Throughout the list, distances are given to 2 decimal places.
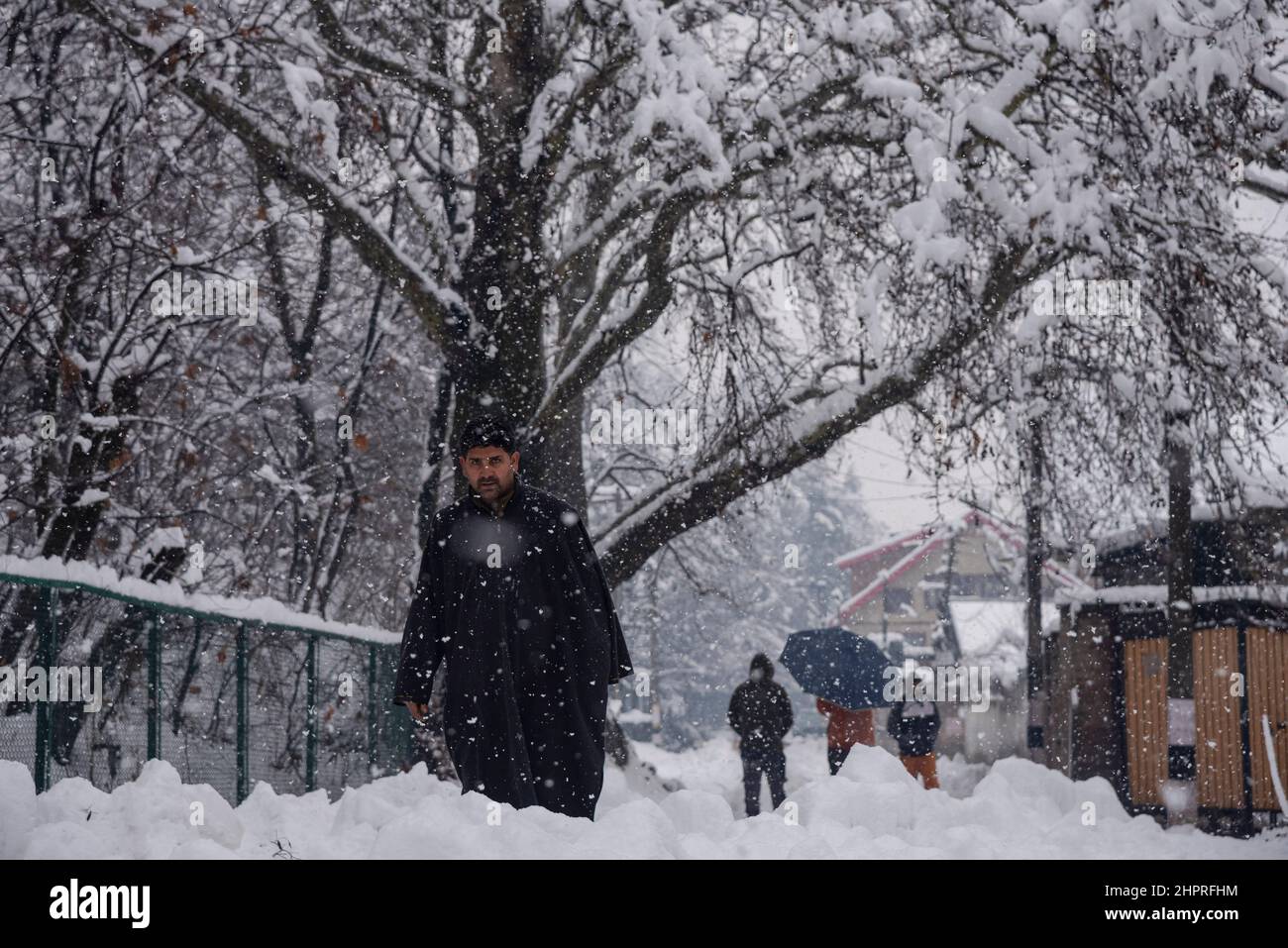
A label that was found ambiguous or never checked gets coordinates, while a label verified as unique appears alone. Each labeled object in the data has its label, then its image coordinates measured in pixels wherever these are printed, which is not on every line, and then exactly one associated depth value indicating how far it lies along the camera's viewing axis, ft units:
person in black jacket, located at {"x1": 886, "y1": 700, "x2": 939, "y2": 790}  45.70
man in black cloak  19.16
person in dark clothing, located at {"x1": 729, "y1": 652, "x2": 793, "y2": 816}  46.26
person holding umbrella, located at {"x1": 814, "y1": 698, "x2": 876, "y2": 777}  44.88
